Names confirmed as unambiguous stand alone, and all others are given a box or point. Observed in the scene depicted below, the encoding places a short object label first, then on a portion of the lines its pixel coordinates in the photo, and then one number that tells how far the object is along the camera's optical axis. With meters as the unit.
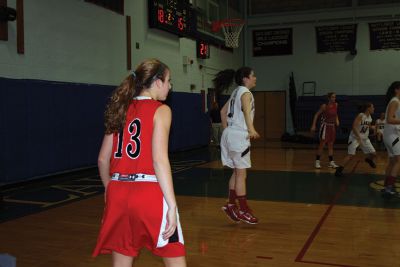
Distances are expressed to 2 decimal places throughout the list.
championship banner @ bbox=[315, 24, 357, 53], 18.98
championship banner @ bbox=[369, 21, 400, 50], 18.28
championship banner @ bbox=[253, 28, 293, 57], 20.20
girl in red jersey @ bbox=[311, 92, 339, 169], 10.12
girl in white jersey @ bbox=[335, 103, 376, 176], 8.70
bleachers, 18.41
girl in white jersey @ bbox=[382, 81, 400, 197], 6.55
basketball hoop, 15.41
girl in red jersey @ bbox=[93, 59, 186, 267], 2.17
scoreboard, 12.38
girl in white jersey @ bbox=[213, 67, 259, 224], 5.14
